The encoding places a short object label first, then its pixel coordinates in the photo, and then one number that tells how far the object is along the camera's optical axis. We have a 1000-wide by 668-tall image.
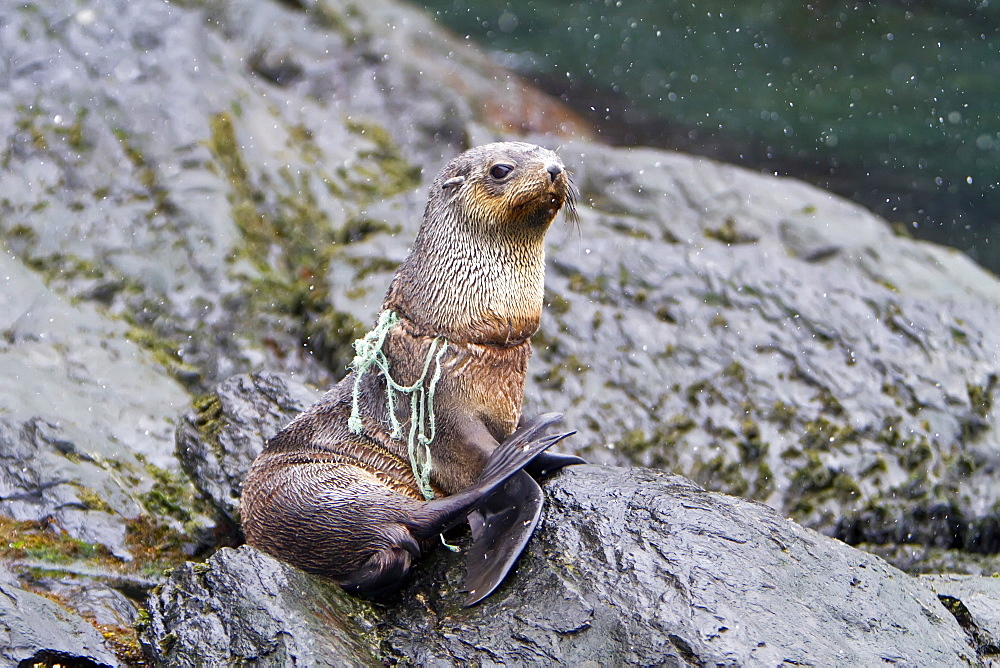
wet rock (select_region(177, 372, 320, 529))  11.01
